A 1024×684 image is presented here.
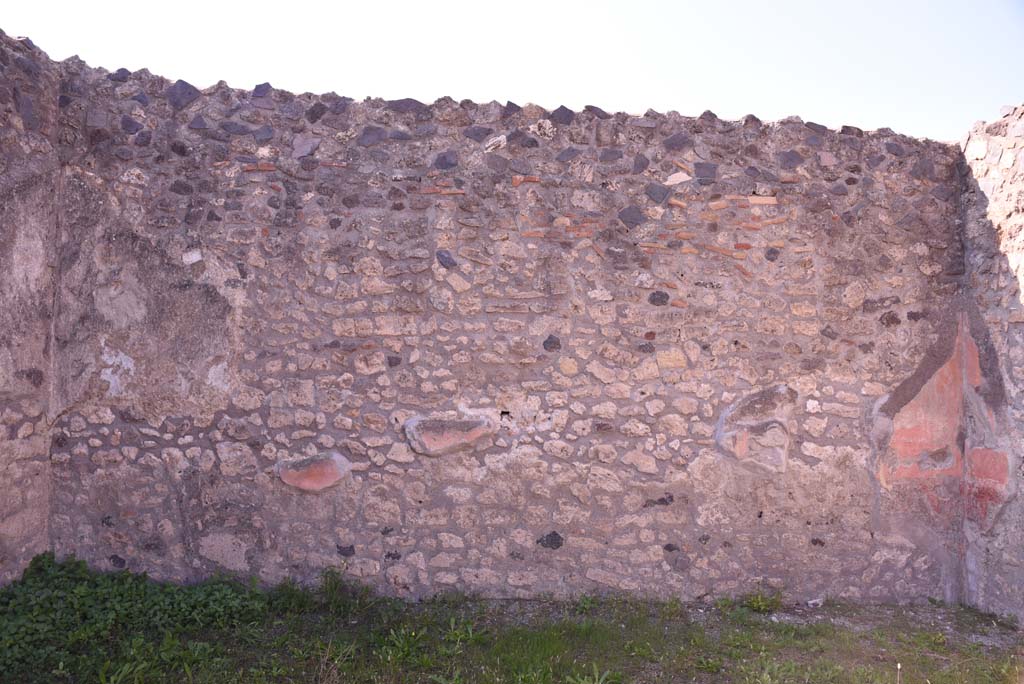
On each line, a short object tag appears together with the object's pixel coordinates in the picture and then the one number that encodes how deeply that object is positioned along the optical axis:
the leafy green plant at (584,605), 4.16
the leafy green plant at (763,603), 4.23
